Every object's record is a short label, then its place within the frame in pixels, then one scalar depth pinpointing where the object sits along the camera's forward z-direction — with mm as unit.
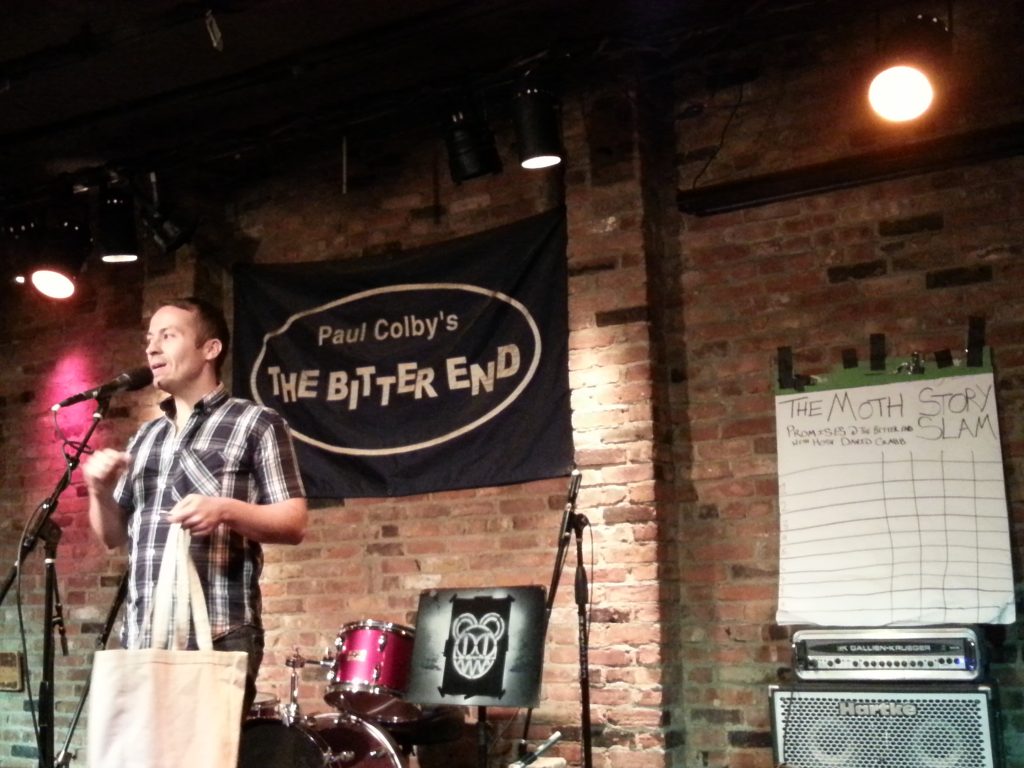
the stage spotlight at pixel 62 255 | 5043
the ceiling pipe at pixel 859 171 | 3730
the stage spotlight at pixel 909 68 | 3559
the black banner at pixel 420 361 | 4363
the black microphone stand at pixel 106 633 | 4090
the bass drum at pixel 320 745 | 3461
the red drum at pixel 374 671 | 3867
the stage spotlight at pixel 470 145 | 4258
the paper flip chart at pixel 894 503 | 3580
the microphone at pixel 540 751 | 3746
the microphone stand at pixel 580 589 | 3586
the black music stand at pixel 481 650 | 3637
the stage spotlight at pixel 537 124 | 4004
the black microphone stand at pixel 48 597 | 3377
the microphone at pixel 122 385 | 3141
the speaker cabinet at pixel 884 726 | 3117
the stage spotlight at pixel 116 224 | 4859
